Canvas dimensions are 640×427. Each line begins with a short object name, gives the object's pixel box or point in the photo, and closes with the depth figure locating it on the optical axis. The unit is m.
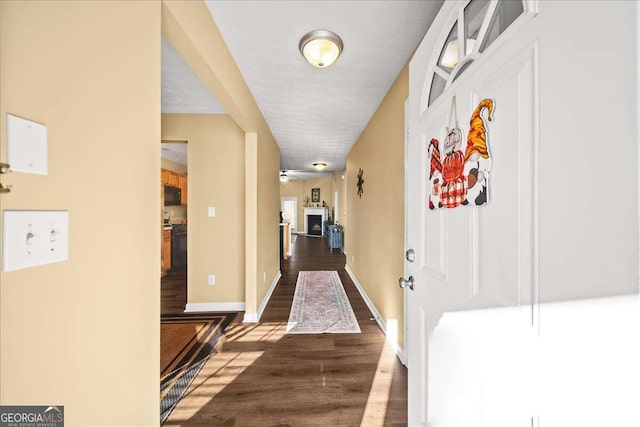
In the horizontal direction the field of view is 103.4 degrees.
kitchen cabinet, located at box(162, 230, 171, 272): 4.52
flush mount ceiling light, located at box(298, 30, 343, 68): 1.61
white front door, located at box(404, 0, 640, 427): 0.48
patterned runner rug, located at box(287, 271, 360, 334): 2.59
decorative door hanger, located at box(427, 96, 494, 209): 0.74
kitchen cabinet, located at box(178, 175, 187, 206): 5.59
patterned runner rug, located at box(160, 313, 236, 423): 1.74
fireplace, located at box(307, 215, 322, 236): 11.45
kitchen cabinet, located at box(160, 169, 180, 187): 4.91
